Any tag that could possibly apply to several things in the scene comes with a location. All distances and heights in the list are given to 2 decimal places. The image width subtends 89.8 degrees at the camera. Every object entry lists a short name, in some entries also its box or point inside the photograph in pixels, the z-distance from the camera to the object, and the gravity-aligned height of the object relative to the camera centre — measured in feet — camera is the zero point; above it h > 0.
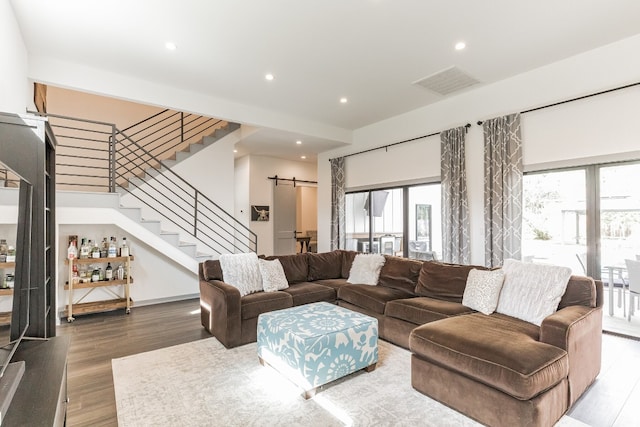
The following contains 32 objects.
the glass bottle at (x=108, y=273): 15.29 -2.66
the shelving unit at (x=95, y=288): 14.10 -3.52
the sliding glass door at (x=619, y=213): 11.50 +0.14
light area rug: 7.06 -4.45
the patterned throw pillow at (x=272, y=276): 13.26 -2.47
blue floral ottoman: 8.03 -3.40
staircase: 14.76 +2.36
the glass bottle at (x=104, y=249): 15.19 -1.48
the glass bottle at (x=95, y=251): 14.90 -1.56
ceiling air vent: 13.48 +6.05
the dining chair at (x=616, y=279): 12.18 -2.37
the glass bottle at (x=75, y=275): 14.34 -2.61
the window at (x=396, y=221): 17.90 -0.23
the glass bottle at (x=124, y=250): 15.46 -1.56
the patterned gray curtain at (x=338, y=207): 22.34 +0.74
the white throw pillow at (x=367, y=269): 14.14 -2.34
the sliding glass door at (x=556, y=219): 12.74 -0.08
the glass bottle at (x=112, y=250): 15.20 -1.56
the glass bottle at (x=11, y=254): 5.60 -0.63
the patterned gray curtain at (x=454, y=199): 15.47 +0.88
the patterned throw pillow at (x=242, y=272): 12.62 -2.20
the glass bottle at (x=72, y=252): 13.99 -1.50
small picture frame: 25.49 +0.37
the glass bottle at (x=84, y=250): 14.67 -1.47
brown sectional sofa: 6.49 -3.08
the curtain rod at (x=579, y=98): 11.09 +4.51
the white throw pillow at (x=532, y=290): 8.84 -2.11
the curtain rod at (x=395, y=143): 15.67 +4.42
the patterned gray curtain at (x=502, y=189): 13.65 +1.23
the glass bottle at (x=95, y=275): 14.89 -2.69
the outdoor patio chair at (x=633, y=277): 11.44 -2.17
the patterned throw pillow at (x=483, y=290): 9.90 -2.34
